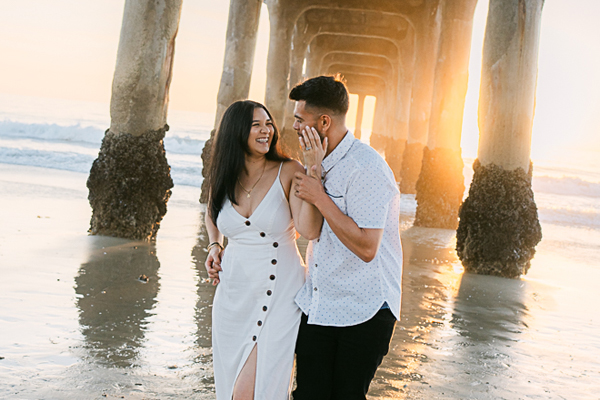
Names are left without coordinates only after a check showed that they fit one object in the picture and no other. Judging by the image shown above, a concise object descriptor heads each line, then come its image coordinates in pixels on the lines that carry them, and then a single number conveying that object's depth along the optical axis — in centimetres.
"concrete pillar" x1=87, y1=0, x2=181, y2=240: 693
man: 225
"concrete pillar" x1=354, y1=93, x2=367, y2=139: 4742
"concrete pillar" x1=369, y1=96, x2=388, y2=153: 3280
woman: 238
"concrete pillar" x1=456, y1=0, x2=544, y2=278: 696
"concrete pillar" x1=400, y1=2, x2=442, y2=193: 1481
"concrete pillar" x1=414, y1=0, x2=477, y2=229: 1116
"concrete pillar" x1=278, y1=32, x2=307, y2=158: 1884
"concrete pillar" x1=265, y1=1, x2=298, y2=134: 1536
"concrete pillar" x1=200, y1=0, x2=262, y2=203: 1135
